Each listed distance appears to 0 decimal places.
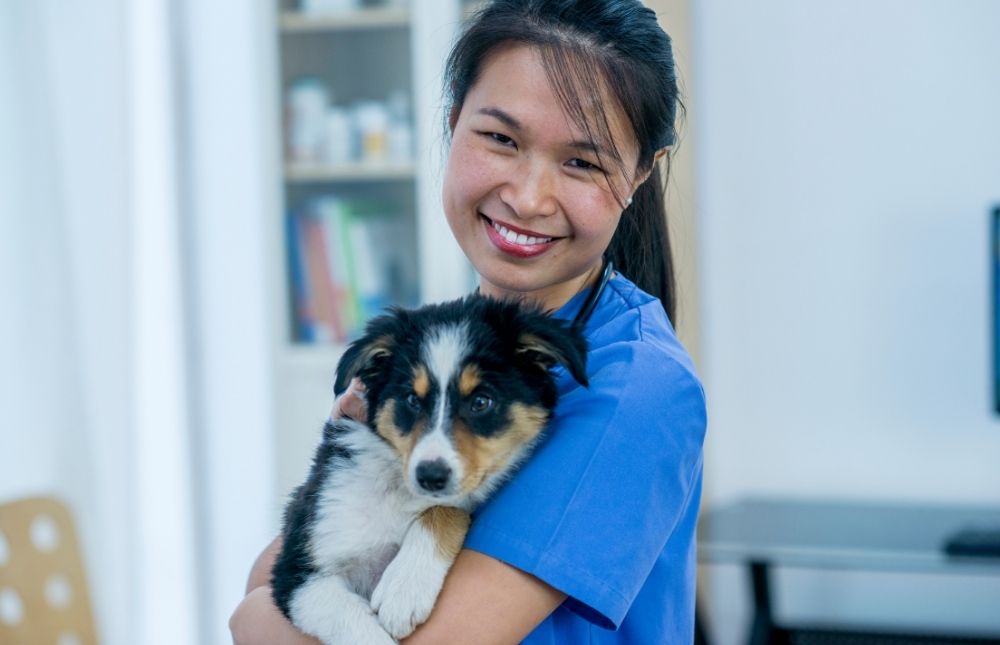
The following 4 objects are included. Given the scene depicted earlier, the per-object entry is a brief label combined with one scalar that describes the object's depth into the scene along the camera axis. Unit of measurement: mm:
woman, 1171
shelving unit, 3535
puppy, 1261
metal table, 2783
